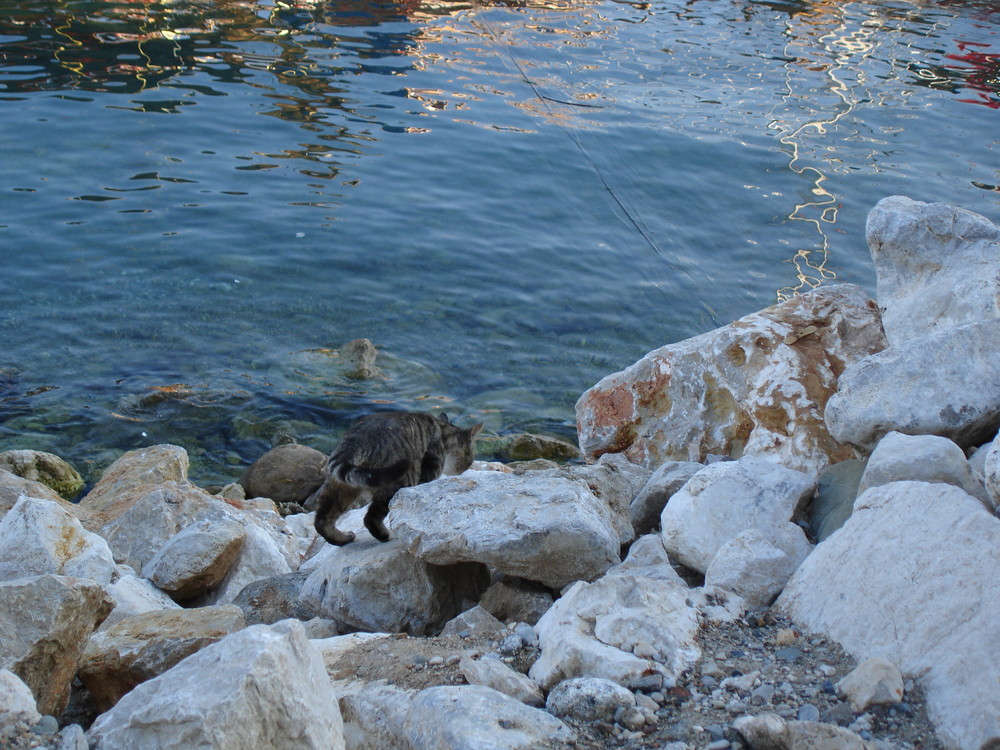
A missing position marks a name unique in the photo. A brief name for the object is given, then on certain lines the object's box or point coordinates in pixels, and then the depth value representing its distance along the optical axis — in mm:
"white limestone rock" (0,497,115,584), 4754
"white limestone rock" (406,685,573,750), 2984
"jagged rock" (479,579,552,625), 4586
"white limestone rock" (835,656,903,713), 3146
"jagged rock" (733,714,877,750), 2824
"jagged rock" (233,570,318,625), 5199
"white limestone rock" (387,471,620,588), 4488
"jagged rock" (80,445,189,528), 6895
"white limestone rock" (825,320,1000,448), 4766
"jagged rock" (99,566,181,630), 4809
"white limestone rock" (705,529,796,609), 4070
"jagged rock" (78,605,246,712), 4040
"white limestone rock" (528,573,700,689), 3482
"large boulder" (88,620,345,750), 2795
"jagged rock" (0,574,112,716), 3637
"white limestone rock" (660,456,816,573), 4555
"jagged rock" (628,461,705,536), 5551
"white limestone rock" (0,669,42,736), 3030
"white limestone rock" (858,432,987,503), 4258
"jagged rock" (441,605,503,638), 4195
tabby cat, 5312
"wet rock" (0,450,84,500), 7797
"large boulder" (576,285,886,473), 6215
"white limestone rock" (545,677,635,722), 3232
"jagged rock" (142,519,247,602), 5340
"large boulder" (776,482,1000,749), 3084
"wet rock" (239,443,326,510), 8133
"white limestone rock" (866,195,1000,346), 5398
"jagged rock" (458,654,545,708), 3428
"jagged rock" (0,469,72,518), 6348
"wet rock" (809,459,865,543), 4688
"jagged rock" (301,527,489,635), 4781
